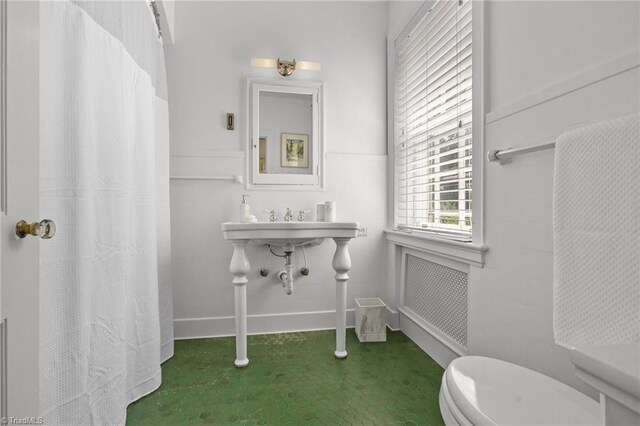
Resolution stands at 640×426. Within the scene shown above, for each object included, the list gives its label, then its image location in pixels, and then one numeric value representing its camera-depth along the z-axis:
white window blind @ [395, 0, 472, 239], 1.59
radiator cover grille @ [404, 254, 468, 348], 1.63
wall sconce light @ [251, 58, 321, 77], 2.12
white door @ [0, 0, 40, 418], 0.62
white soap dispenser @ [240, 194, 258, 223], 2.05
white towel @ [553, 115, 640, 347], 0.67
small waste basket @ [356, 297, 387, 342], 2.06
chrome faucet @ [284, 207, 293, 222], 2.18
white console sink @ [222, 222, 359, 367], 1.70
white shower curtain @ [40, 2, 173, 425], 0.92
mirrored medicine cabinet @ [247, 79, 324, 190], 2.18
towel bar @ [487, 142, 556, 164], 1.04
